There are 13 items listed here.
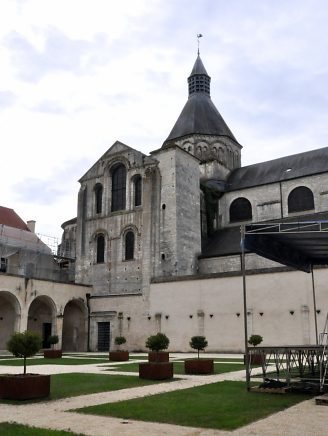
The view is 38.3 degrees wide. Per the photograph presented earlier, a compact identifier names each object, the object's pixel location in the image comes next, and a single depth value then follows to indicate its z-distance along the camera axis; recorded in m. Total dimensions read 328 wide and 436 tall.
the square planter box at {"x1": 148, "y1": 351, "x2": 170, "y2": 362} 19.25
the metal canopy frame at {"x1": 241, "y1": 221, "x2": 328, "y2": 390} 12.45
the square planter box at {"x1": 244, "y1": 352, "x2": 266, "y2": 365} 18.61
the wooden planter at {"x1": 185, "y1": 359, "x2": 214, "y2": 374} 15.46
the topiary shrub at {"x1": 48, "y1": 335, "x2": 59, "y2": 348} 28.92
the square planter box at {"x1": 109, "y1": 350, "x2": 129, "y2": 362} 22.53
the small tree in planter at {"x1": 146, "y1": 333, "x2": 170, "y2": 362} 16.61
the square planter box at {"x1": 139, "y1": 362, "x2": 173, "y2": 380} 13.79
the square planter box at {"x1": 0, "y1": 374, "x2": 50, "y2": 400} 9.95
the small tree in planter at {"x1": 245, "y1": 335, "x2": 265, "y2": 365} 18.59
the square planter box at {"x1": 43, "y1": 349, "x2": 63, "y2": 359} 24.94
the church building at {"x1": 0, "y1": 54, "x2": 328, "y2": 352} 27.30
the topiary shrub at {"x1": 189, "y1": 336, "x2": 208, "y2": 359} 19.02
